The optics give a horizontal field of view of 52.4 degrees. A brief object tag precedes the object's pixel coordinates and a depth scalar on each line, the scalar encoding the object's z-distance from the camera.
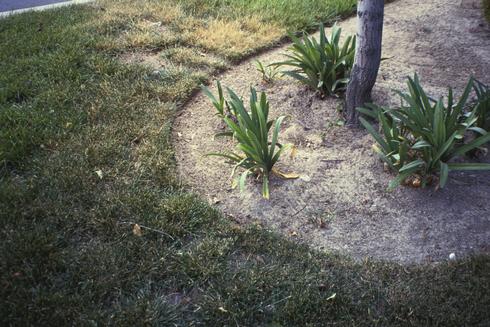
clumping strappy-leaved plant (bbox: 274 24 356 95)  4.07
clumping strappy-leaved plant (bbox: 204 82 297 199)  3.25
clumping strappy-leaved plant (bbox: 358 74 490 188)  3.10
